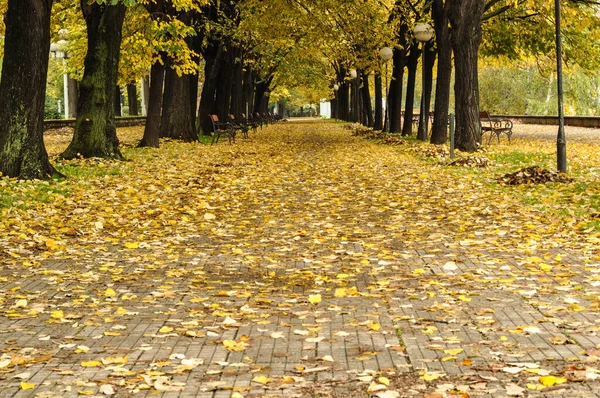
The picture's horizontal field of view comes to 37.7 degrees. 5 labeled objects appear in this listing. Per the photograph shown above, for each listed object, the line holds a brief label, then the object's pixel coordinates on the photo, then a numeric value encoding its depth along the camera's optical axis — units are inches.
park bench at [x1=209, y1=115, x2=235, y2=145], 1339.8
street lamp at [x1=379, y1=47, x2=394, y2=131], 1282.0
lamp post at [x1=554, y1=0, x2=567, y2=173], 658.8
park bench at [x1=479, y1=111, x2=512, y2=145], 1214.6
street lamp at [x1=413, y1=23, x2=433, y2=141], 1073.5
